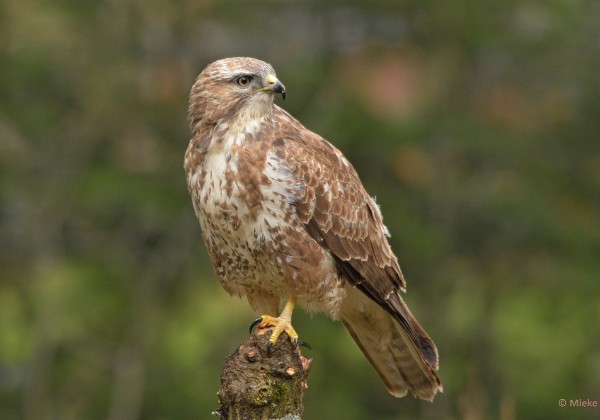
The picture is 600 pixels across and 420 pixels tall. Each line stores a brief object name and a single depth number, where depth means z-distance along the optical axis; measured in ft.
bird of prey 41.29
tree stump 35.45
